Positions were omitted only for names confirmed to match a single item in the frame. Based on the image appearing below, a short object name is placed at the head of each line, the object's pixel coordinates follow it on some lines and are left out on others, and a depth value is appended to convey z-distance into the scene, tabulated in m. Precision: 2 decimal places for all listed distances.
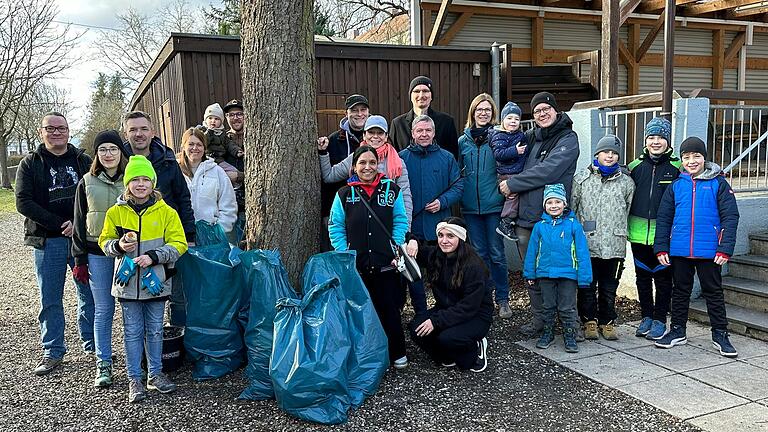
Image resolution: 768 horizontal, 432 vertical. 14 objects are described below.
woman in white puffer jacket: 4.43
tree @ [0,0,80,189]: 22.39
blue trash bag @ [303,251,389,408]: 3.59
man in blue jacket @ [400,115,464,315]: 4.80
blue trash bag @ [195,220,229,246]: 4.21
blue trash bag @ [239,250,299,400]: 3.62
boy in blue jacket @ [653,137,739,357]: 4.34
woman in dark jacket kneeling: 4.04
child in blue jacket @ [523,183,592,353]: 4.42
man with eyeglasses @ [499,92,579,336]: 4.60
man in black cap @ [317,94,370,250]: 4.75
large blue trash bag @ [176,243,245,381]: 3.91
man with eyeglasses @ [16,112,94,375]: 4.09
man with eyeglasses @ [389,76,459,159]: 5.01
